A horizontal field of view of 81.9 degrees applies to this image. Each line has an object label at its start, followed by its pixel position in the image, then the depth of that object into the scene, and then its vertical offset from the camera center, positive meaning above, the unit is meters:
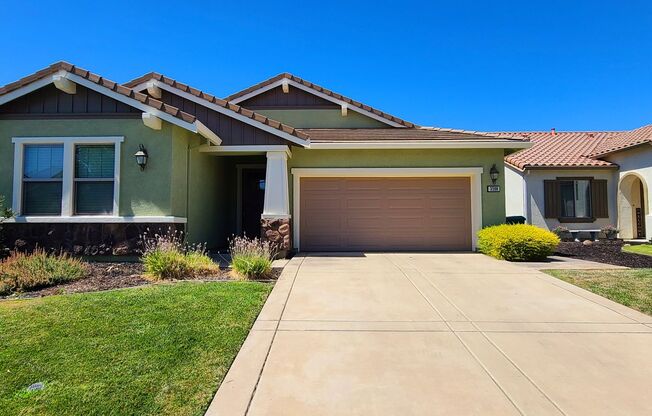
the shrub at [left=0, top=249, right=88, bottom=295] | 6.03 -0.90
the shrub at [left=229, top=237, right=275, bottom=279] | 6.72 -0.82
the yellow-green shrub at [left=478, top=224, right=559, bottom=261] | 8.98 -0.60
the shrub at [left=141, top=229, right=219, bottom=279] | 6.69 -0.81
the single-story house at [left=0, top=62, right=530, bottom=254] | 8.16 +1.32
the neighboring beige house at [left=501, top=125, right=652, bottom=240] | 15.21 +1.07
